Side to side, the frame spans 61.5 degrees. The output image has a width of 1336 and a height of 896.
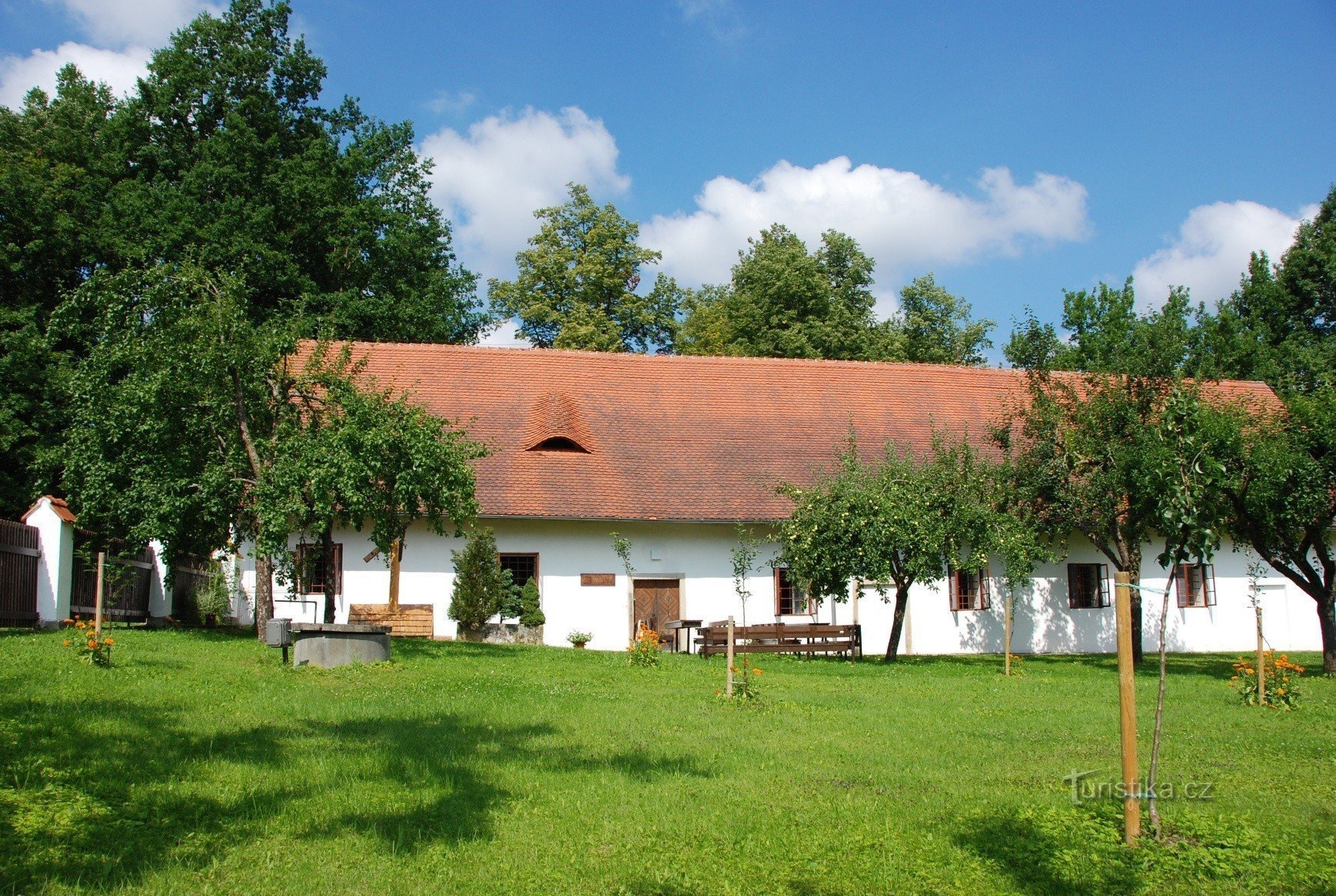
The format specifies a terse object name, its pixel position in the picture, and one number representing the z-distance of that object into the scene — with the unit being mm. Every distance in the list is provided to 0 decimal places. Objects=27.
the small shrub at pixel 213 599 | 22750
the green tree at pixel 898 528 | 19641
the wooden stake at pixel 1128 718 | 6699
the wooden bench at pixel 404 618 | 23359
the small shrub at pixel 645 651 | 16875
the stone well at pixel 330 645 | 13984
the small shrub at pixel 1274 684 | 13375
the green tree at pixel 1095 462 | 20372
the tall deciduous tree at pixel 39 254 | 27781
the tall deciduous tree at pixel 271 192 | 30406
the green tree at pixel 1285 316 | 35469
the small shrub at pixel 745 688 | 12688
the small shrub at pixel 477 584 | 23094
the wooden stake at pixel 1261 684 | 13414
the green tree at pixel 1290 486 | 17641
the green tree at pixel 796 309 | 41000
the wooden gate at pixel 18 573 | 16906
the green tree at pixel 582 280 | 41812
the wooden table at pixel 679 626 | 22391
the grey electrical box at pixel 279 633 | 13656
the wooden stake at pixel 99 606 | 12602
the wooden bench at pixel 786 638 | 20719
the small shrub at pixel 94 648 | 12148
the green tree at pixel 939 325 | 46188
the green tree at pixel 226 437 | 16797
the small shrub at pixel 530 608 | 23594
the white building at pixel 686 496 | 24203
